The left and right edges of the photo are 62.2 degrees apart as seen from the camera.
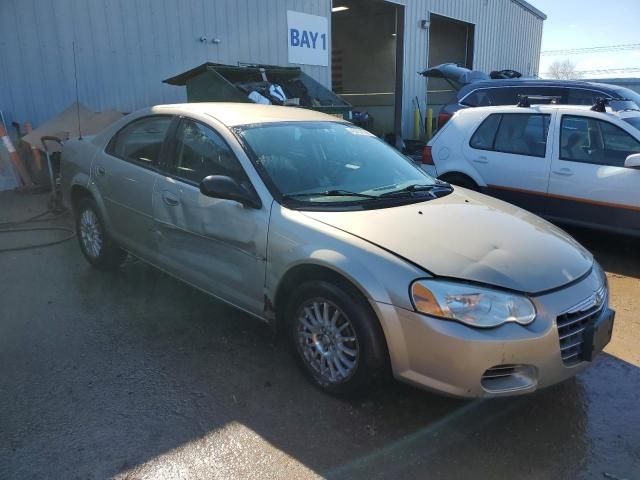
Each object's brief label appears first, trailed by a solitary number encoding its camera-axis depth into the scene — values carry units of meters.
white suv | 5.33
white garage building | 8.17
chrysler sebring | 2.54
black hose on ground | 5.73
